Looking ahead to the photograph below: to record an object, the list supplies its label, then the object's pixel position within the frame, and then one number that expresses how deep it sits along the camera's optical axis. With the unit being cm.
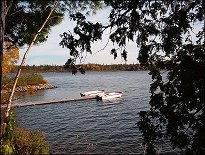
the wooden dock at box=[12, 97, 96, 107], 3826
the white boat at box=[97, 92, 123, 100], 4498
